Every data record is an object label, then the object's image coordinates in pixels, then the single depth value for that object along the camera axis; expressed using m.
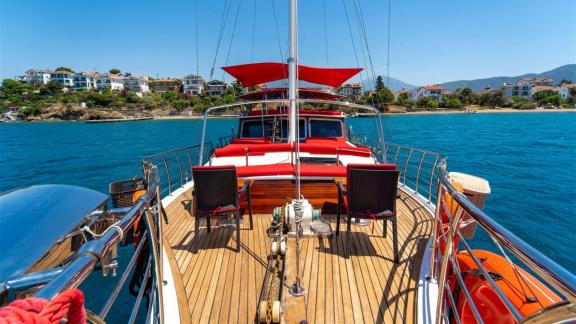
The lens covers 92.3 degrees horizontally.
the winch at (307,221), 3.55
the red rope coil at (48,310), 0.61
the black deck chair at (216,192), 3.62
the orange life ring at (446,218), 3.46
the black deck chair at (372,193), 3.41
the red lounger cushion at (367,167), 3.44
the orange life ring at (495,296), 2.11
